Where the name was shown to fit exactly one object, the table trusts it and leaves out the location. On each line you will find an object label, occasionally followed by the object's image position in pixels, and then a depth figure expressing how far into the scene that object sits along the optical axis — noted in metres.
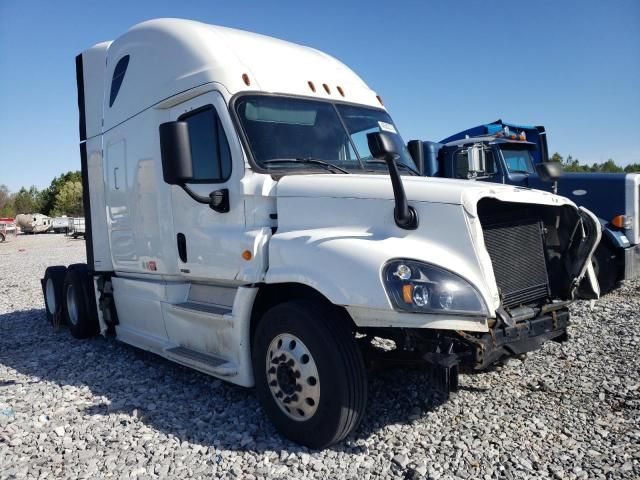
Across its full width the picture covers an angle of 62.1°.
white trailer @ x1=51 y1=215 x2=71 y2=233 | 52.62
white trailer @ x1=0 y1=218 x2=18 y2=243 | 39.34
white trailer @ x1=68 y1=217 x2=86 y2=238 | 40.59
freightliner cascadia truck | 3.27
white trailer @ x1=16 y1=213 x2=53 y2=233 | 53.44
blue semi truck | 8.05
